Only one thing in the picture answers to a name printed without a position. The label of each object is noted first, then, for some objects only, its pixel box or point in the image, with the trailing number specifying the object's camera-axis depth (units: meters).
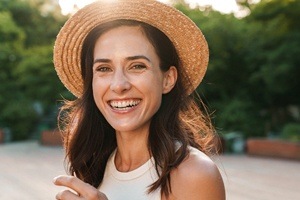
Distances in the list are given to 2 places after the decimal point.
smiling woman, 1.53
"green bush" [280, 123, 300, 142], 12.78
